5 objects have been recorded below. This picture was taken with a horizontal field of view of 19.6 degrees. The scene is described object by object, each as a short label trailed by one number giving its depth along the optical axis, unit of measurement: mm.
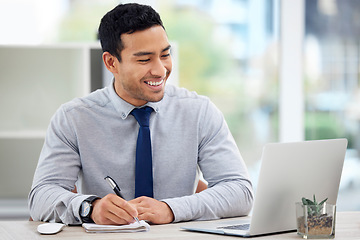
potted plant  1918
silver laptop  1926
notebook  2014
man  2262
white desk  1964
